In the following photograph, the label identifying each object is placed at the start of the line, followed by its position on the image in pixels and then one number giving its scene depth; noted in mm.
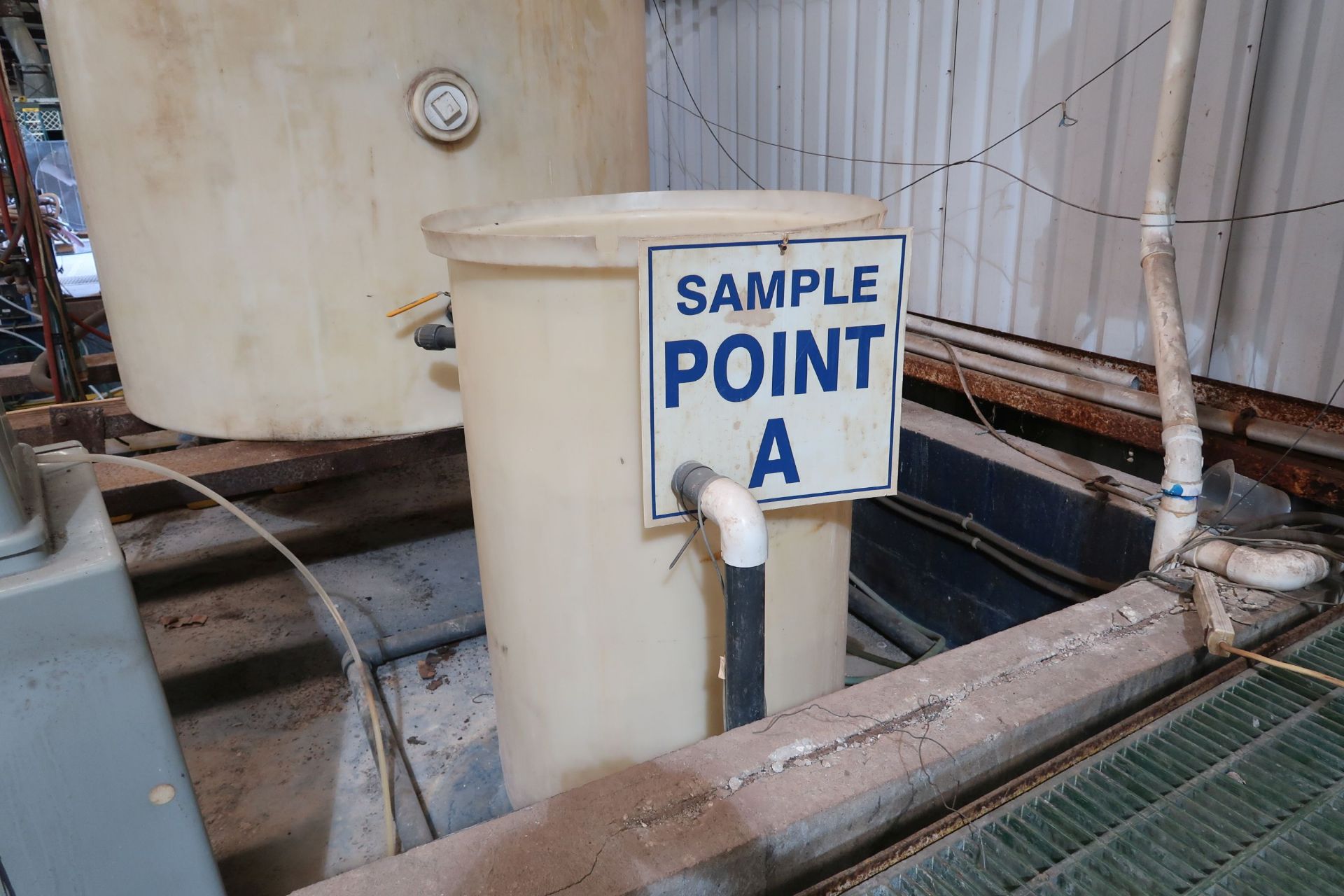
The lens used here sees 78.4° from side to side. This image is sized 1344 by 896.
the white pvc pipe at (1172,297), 1696
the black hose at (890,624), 2496
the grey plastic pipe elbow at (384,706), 1854
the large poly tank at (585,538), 1207
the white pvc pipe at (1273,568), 1497
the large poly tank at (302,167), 1924
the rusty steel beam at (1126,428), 1993
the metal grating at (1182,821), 997
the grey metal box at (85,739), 961
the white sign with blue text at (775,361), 1148
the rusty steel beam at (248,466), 2127
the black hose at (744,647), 1181
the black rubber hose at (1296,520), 1775
